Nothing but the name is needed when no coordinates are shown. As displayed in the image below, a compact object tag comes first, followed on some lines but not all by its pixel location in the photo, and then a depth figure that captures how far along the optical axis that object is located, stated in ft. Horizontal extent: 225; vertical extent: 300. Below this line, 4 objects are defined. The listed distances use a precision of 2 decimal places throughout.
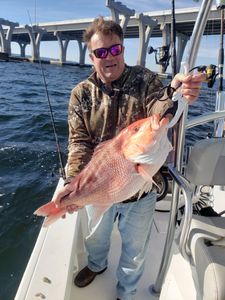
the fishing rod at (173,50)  6.70
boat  4.35
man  4.76
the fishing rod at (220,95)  8.14
